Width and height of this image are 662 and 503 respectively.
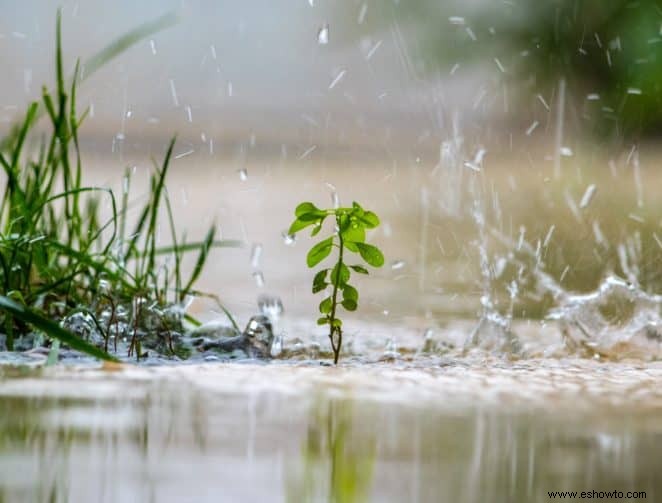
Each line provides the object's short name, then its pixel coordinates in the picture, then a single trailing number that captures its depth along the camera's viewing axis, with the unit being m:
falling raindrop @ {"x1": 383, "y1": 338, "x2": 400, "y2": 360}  2.48
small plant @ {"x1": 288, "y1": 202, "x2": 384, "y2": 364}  2.10
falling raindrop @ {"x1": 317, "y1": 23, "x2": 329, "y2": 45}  5.67
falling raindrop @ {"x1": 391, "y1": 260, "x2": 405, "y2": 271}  4.46
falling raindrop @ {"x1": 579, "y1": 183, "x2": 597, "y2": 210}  5.38
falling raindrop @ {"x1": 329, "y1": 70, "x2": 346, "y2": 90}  6.02
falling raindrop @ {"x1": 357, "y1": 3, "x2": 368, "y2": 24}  5.96
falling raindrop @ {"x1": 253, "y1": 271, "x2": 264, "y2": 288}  4.20
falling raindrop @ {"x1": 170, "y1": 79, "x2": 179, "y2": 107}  6.02
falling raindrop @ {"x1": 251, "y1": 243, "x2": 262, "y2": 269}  4.80
